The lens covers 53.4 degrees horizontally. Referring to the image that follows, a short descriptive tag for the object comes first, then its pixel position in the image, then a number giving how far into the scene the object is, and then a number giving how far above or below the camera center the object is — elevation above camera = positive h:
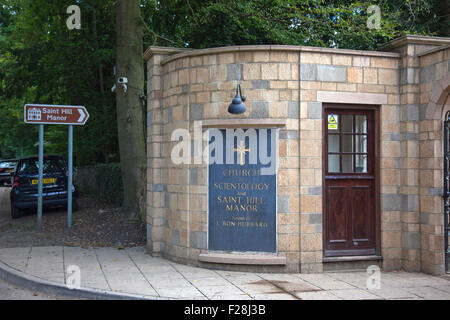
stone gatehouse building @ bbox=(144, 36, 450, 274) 7.59 +0.32
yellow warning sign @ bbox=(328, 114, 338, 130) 7.87 +0.81
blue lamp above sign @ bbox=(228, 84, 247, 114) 7.22 +0.99
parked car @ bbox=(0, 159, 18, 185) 26.81 -0.16
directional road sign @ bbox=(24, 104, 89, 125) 10.86 +1.31
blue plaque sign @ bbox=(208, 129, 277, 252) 7.59 -0.39
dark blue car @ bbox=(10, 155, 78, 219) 12.66 -0.48
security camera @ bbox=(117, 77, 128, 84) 11.46 +2.23
